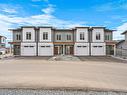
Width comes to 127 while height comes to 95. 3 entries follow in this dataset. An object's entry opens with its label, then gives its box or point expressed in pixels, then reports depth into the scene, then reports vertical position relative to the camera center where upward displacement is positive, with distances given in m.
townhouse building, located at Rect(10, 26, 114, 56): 20.87 +1.69
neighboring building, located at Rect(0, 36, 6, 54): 24.79 +1.20
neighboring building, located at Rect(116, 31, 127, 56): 19.73 +0.25
